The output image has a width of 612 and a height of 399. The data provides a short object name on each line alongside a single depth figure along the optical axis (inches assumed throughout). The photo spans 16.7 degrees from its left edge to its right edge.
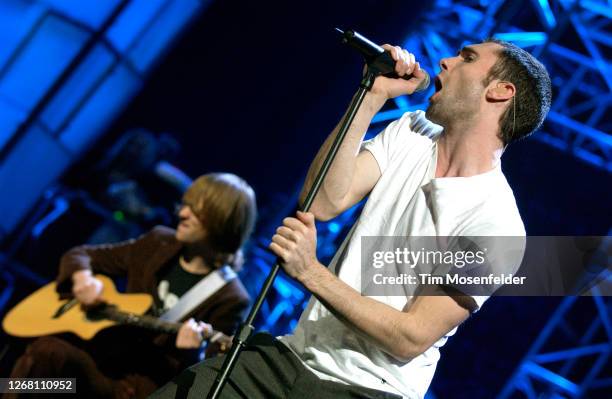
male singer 156.2
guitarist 198.6
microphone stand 153.4
